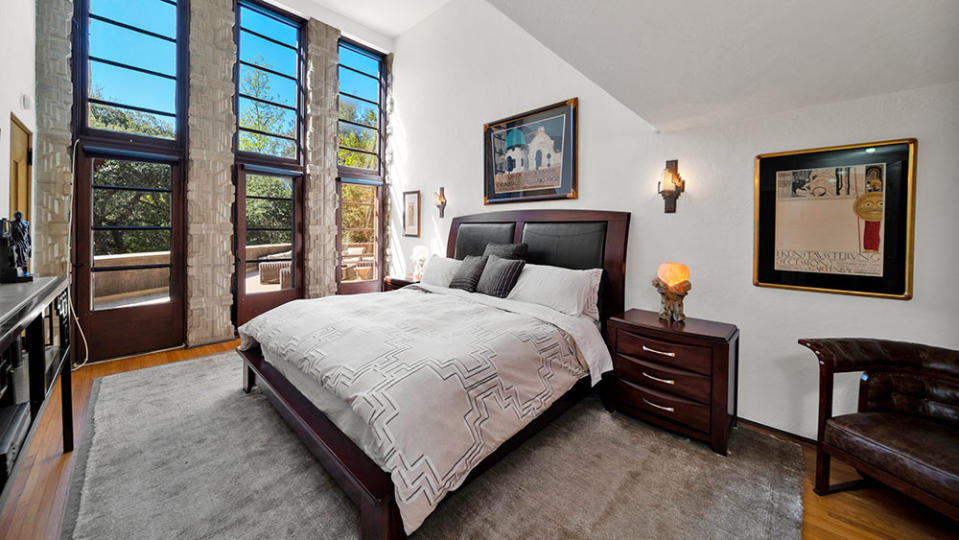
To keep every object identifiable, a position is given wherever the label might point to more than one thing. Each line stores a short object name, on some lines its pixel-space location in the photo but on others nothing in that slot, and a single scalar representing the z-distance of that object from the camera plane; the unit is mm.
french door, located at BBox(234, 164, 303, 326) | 4301
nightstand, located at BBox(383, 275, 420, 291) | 4434
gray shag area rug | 1582
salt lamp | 2461
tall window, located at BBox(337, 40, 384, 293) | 5180
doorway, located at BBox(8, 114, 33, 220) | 2637
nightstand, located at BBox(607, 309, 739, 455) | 2109
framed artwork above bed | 3406
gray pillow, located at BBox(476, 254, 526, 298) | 3082
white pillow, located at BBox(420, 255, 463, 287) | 3586
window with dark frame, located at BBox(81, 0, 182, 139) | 3465
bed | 1391
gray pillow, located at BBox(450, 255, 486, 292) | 3338
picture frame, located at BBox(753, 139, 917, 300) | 1993
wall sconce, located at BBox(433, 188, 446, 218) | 4684
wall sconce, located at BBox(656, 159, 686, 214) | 2721
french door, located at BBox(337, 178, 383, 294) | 5238
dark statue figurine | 1835
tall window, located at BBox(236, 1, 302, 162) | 4309
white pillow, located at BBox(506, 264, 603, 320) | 2703
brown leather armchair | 1396
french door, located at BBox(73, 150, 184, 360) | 3451
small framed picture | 5116
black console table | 1217
